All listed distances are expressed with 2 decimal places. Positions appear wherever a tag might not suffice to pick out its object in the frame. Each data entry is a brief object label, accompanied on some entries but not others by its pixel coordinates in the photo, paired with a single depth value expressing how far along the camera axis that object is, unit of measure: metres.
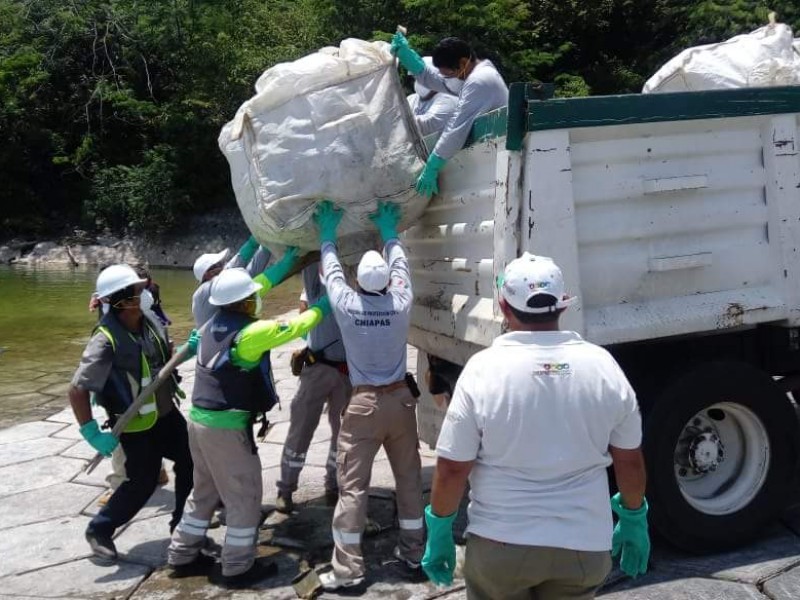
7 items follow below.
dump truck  3.78
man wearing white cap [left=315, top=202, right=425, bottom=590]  4.11
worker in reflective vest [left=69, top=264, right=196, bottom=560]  4.46
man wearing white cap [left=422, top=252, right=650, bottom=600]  2.49
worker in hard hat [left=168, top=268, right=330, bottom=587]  4.15
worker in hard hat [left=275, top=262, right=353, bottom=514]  5.07
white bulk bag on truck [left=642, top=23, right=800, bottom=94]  4.66
